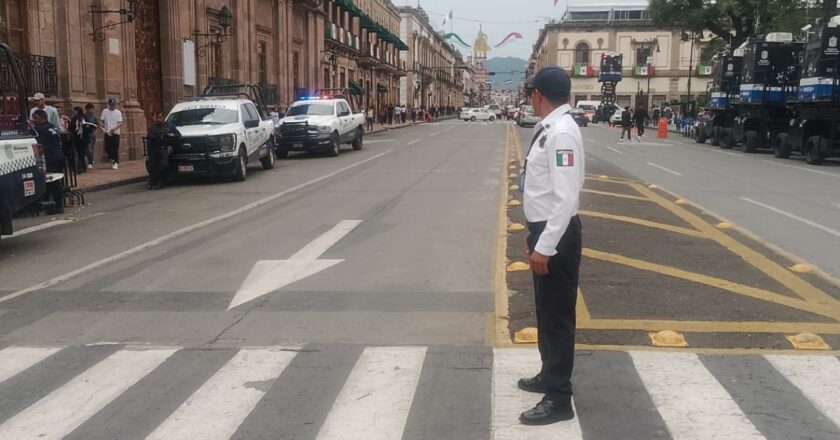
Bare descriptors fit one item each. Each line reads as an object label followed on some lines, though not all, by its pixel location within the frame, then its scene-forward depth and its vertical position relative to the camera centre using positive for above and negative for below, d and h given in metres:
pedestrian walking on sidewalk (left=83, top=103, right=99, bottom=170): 19.20 -0.30
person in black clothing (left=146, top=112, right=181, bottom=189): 16.12 -0.71
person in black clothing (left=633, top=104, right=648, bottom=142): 34.78 -0.01
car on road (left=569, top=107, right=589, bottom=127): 58.36 -0.04
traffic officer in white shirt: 3.88 -0.56
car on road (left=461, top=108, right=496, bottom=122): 80.82 +0.51
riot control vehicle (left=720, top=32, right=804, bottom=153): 27.16 +1.31
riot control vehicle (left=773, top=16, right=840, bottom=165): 21.89 +0.69
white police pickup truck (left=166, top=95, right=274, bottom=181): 16.59 -0.41
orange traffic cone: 42.41 -0.45
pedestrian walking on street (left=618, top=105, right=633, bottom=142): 33.89 +0.03
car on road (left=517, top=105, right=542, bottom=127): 54.41 +0.15
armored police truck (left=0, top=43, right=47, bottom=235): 8.68 -0.49
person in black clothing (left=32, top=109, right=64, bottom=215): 11.95 -0.46
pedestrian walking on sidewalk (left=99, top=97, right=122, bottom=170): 19.94 -0.25
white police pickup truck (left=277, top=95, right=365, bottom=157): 24.84 -0.25
